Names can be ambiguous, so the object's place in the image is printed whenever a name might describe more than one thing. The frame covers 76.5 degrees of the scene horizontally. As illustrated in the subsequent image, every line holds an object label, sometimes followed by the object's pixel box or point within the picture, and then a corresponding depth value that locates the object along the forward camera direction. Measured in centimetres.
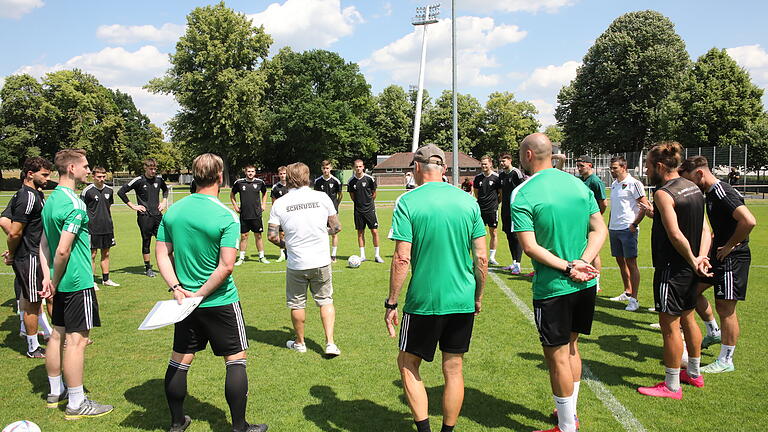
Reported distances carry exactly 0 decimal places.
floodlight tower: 3943
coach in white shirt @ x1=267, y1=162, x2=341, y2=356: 539
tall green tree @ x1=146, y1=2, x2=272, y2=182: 4875
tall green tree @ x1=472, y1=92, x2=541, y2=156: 8150
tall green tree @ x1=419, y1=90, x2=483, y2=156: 8262
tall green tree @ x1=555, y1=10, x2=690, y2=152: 4881
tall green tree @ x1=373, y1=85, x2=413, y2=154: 8331
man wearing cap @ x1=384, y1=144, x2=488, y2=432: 341
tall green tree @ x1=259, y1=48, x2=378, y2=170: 5606
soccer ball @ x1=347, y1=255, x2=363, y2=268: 1089
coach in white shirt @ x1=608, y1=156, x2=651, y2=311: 734
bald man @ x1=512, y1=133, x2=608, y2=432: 349
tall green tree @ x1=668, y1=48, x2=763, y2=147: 4241
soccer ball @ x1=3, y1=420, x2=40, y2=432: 352
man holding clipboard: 361
